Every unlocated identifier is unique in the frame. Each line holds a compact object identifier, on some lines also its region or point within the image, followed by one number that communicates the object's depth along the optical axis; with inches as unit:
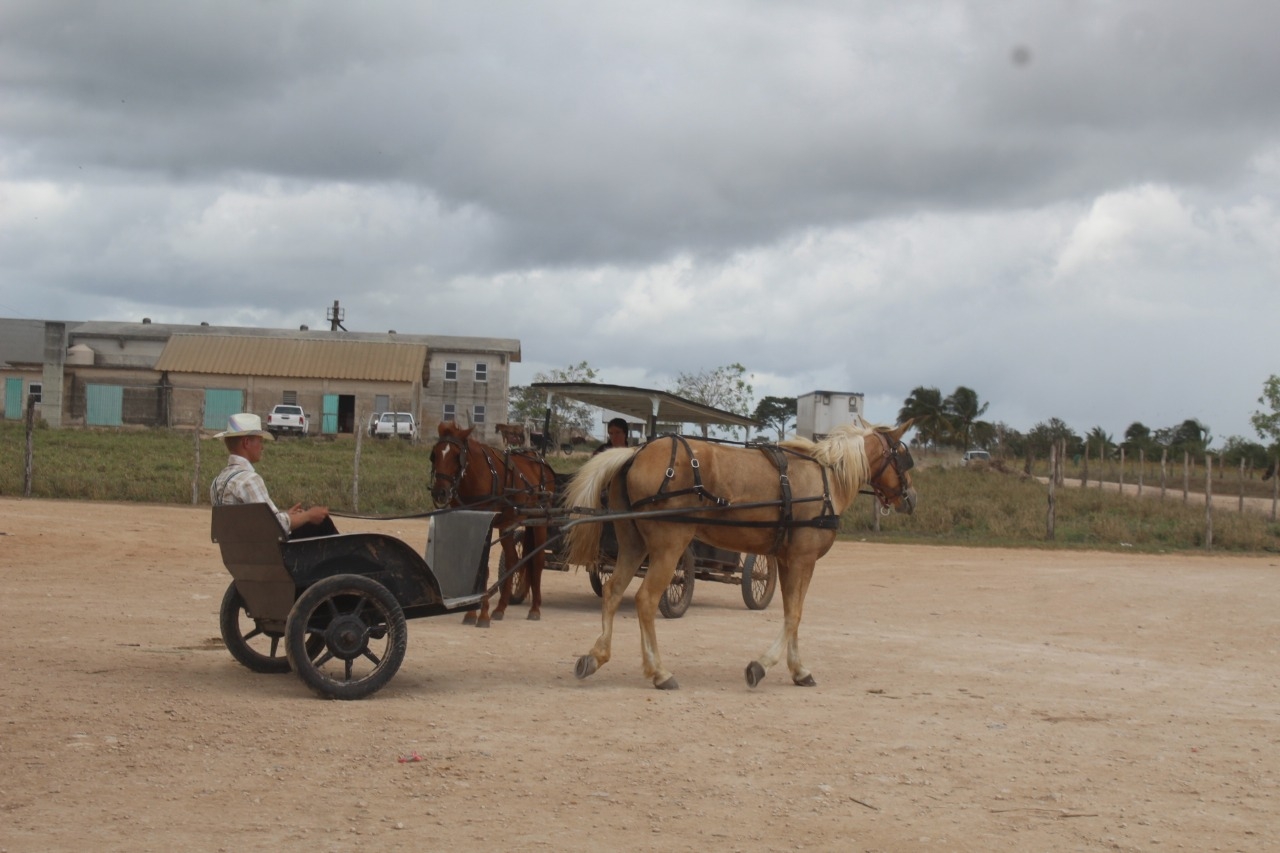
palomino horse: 350.3
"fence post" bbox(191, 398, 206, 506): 951.4
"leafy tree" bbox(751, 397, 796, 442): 3496.6
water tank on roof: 2106.3
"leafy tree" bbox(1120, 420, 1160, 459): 3118.8
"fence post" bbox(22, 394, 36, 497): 957.2
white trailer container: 1902.1
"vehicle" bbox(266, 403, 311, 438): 1862.7
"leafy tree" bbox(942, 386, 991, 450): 2933.1
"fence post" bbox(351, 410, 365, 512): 975.6
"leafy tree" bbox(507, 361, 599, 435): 2042.0
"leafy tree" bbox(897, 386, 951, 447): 2741.1
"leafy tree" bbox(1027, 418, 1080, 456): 2984.7
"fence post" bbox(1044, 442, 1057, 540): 985.7
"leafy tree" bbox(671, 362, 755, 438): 2320.4
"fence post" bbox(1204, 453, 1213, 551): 1000.9
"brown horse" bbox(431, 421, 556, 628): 467.2
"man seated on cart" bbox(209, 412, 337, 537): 313.3
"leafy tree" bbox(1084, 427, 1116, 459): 2963.1
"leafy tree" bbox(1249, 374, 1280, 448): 2955.2
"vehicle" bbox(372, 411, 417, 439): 1886.1
